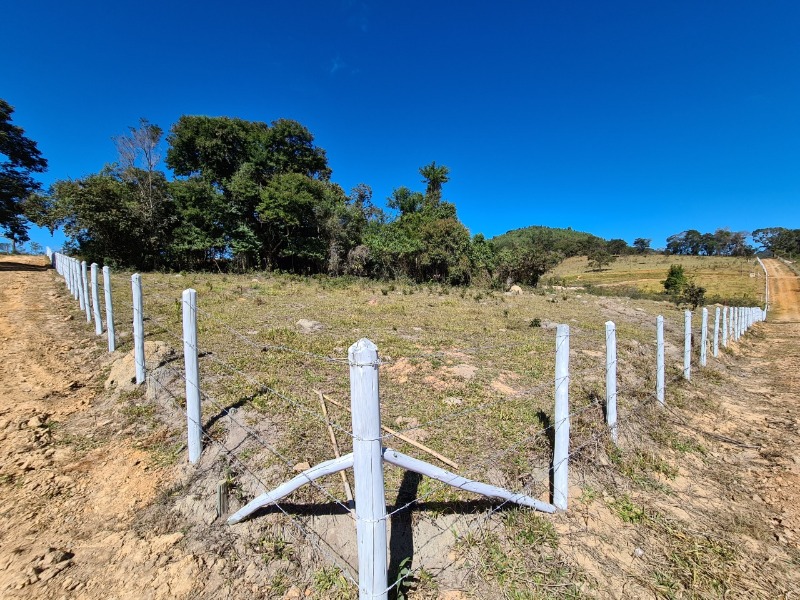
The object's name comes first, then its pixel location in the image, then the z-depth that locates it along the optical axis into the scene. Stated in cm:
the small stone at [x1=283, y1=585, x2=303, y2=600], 209
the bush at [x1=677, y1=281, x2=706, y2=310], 2214
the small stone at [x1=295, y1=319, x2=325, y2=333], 787
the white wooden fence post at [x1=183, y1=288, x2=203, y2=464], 302
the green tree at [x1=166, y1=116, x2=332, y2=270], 2166
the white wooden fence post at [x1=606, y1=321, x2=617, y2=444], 371
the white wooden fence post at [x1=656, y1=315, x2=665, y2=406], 501
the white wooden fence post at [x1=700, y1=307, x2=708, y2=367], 735
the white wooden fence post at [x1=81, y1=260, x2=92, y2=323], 753
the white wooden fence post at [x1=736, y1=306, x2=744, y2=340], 1218
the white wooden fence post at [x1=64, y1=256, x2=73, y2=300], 1032
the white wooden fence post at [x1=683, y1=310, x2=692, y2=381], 619
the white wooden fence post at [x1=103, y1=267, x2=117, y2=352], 565
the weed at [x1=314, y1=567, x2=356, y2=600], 208
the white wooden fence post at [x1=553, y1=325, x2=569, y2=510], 277
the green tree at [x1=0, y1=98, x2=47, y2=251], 1905
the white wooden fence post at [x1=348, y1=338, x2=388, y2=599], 160
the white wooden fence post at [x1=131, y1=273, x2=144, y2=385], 423
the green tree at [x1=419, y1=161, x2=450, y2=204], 3912
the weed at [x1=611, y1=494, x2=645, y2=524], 289
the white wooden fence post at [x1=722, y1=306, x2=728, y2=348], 971
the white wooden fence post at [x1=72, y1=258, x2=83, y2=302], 912
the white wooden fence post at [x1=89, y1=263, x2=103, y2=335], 648
